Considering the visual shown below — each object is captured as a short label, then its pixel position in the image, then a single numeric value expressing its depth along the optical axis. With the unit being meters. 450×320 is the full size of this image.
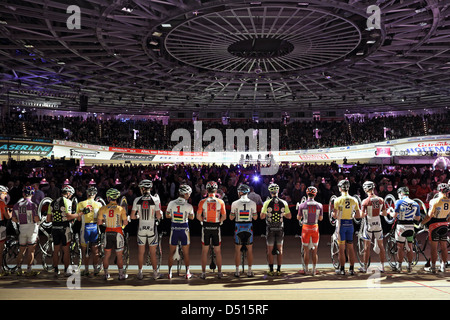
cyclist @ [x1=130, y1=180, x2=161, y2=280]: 7.31
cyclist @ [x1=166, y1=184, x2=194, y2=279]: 7.31
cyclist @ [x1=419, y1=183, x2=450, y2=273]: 7.76
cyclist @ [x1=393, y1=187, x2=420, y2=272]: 7.72
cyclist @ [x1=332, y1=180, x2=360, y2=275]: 7.46
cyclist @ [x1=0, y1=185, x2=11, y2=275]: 7.52
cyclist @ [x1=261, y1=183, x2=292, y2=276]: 7.51
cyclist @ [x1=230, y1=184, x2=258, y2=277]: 7.50
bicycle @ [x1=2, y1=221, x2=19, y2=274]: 7.79
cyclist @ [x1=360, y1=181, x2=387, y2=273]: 7.65
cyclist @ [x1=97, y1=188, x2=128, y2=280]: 7.22
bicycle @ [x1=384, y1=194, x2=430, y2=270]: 7.98
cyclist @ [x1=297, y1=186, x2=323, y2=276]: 7.49
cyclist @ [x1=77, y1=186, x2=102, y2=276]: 7.43
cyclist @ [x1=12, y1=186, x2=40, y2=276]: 7.55
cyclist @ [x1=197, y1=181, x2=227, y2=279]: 7.39
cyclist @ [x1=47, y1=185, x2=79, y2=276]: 7.45
